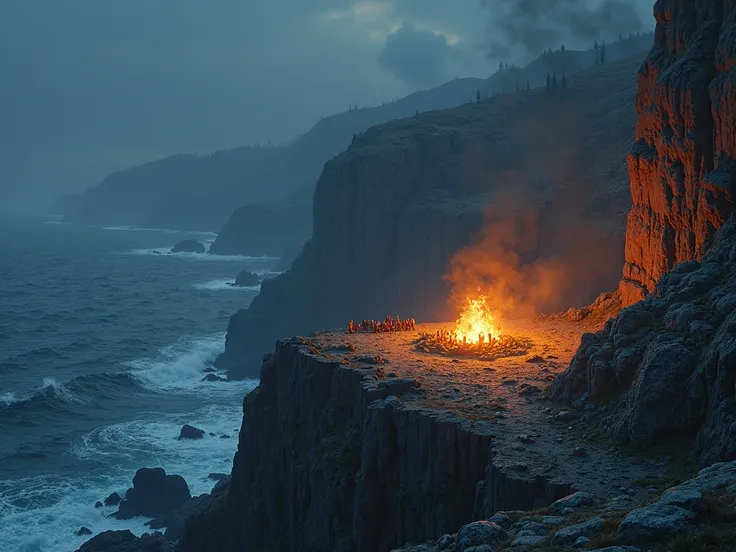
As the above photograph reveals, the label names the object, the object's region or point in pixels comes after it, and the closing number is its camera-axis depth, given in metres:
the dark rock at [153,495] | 63.50
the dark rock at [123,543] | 54.97
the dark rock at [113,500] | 63.56
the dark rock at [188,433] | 77.75
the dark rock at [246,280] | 191.50
